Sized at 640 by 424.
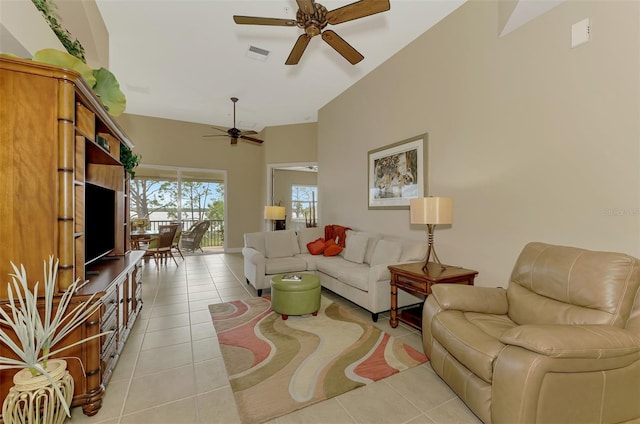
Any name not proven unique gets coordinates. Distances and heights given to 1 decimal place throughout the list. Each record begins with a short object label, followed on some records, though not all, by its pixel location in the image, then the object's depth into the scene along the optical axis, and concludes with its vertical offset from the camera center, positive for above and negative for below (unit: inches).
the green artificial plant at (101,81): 68.8 +39.4
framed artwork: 140.0 +21.9
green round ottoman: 119.0 -36.5
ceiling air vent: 151.7 +90.0
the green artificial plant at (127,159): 121.1 +24.8
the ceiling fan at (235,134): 227.7 +66.5
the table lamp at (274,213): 221.3 +0.2
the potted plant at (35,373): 44.7 -28.0
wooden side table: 101.0 -25.1
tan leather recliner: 52.7 -28.6
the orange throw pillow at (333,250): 175.9 -23.6
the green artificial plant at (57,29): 73.6 +54.1
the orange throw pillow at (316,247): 181.0 -22.4
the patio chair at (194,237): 268.7 -22.7
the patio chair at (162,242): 224.1 -23.6
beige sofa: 122.2 -27.8
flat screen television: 85.7 -2.6
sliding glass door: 276.1 +17.2
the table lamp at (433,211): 107.0 +0.6
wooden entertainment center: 57.8 +5.5
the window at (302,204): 399.5 +13.3
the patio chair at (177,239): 245.2 -22.7
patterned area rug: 73.1 -47.8
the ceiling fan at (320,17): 87.4 +65.3
